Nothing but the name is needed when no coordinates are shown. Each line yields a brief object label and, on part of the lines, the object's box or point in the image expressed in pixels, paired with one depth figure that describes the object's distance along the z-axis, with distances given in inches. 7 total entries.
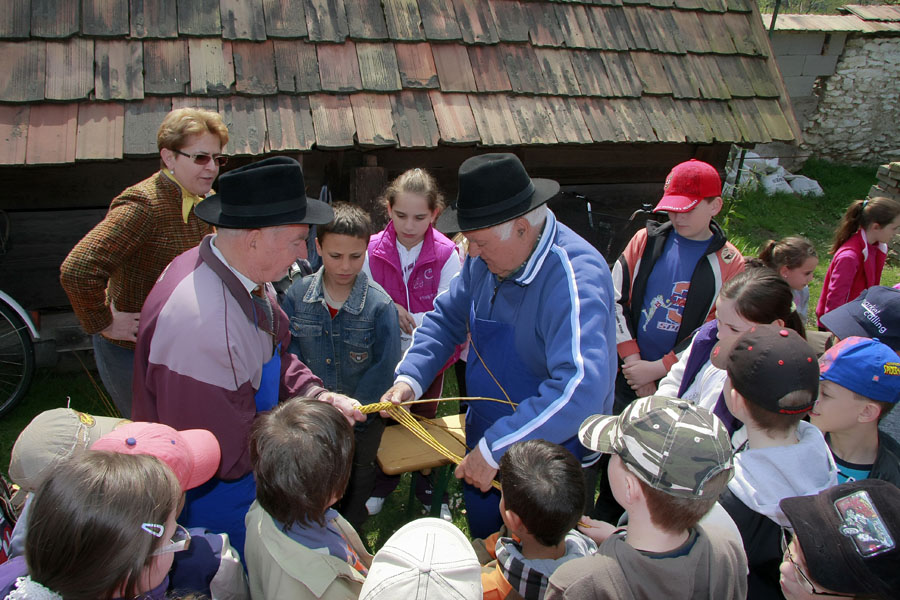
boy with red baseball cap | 124.4
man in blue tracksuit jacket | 82.4
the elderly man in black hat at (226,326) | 78.8
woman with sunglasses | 105.2
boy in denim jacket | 115.4
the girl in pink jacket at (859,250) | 169.0
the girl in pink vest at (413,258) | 136.1
